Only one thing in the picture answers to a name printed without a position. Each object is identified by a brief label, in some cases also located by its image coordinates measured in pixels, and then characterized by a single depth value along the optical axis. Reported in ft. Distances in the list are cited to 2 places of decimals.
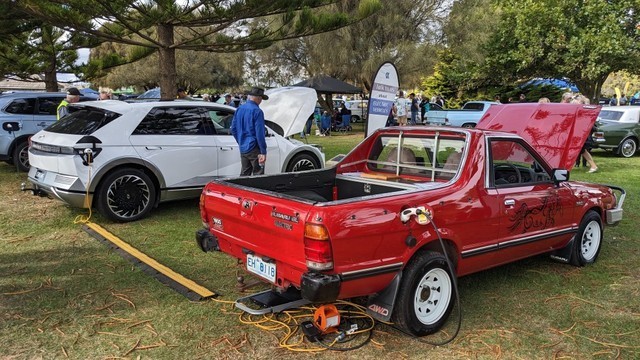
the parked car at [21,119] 31.89
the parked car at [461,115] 63.16
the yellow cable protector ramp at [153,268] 14.43
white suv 20.59
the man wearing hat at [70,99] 28.07
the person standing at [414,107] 79.86
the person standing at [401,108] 68.13
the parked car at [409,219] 10.53
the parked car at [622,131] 46.75
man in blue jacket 22.34
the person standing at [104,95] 34.20
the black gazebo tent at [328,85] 69.26
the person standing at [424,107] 80.38
